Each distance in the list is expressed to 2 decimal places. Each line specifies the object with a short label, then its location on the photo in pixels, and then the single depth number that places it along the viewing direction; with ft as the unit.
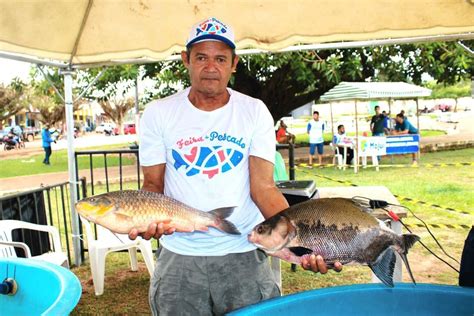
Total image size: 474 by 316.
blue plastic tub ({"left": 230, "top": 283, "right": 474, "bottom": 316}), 5.85
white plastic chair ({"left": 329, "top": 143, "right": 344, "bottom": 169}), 55.56
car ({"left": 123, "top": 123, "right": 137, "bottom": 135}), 180.02
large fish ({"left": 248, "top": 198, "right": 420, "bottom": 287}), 5.86
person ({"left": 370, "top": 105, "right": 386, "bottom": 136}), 62.08
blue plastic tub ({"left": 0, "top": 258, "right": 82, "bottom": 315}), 5.52
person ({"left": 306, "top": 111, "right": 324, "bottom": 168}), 58.08
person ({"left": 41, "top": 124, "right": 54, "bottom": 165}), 73.97
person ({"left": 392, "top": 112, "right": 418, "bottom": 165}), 59.77
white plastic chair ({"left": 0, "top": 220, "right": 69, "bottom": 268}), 13.96
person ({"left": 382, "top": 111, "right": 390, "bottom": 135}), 63.38
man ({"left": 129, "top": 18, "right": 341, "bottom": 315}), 6.97
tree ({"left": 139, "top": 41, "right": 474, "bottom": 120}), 41.76
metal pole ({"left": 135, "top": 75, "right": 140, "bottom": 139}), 55.69
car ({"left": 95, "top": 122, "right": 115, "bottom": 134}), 192.24
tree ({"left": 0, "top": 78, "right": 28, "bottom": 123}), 152.56
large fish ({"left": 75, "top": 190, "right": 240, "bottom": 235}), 6.11
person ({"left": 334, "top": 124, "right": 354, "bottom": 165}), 55.83
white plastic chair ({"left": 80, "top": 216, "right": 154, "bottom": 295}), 16.43
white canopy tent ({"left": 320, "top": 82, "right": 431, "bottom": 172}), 59.31
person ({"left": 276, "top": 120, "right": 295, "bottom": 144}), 62.28
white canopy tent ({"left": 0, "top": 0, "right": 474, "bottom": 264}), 12.76
